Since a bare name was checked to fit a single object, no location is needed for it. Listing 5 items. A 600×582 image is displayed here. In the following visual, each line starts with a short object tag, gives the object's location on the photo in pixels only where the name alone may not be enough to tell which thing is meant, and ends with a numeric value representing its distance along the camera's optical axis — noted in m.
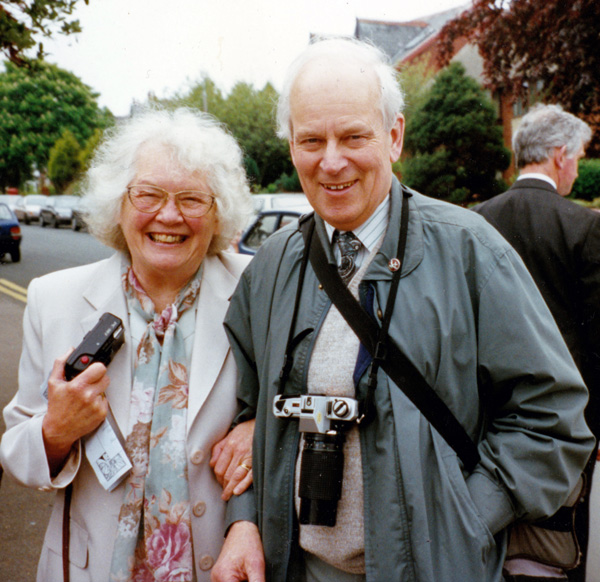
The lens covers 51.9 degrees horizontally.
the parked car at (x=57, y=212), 25.77
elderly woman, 1.87
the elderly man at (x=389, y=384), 1.47
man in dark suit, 2.91
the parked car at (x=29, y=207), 27.64
